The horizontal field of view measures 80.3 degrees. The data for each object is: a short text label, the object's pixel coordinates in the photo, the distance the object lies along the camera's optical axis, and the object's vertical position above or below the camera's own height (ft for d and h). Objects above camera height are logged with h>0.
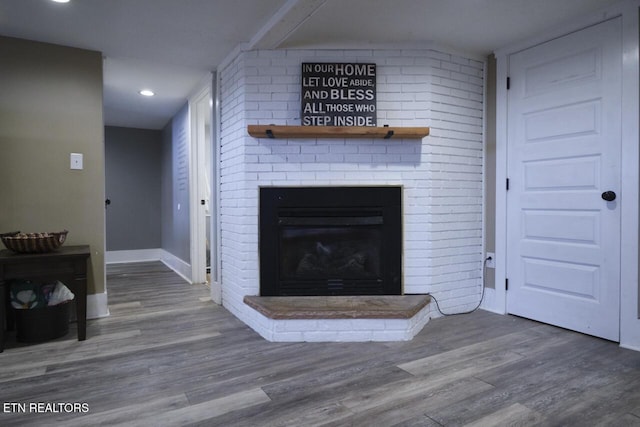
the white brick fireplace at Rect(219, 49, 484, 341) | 9.05 +1.30
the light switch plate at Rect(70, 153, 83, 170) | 9.30 +1.17
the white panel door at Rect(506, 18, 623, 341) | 7.73 +0.54
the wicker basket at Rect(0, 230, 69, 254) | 7.62 -0.67
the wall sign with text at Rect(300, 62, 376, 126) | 8.87 +2.64
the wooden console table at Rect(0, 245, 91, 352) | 7.31 -1.22
